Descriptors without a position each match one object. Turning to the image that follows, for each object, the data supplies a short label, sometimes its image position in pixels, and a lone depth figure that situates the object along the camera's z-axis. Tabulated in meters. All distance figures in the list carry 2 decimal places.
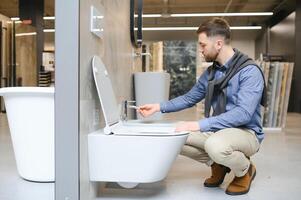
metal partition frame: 1.83
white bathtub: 2.48
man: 2.19
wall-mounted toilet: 1.97
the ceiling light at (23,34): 9.34
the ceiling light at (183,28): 14.49
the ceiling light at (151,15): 12.67
